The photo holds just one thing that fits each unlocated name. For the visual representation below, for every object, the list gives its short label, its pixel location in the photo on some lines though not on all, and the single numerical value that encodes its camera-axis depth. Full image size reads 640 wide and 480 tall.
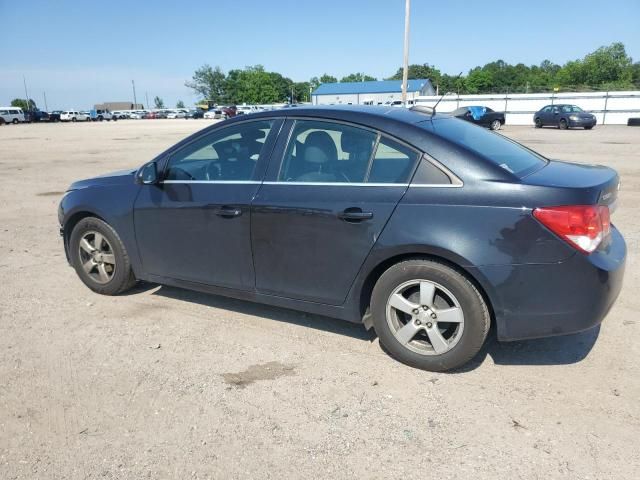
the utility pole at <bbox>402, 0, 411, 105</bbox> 30.17
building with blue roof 101.44
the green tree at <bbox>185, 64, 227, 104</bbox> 150.50
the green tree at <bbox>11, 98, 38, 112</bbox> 124.55
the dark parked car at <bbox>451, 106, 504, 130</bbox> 31.40
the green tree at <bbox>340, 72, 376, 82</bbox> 162.79
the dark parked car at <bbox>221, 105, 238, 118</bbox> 62.78
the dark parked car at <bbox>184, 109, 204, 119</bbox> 83.12
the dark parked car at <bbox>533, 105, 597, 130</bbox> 30.75
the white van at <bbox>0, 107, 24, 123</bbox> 61.47
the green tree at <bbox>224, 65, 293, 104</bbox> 139.75
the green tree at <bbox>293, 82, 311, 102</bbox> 142.39
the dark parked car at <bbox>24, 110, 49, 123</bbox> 68.31
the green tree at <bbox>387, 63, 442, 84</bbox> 134.38
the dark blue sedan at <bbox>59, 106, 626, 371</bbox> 3.03
